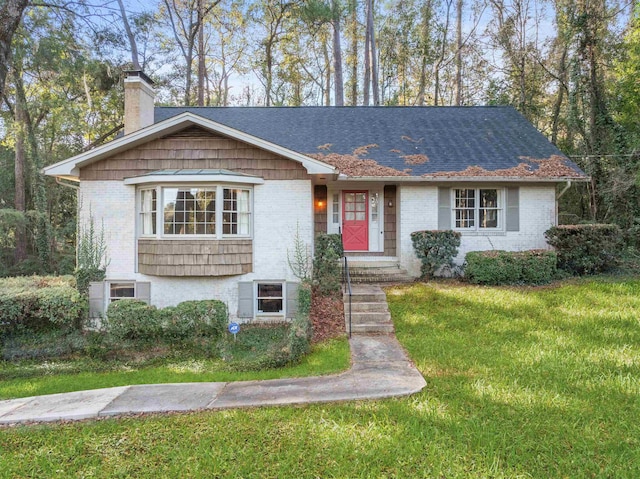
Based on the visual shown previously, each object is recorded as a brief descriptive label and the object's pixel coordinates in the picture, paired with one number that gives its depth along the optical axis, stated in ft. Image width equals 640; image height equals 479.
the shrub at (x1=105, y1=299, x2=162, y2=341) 23.18
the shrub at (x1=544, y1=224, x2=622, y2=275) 33.01
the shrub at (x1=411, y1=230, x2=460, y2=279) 32.71
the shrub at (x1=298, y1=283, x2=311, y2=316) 24.09
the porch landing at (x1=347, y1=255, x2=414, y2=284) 33.12
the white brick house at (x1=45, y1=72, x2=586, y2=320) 27.25
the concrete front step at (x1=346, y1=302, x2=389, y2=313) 25.16
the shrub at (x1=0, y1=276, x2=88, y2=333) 25.80
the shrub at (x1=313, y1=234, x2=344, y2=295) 29.09
